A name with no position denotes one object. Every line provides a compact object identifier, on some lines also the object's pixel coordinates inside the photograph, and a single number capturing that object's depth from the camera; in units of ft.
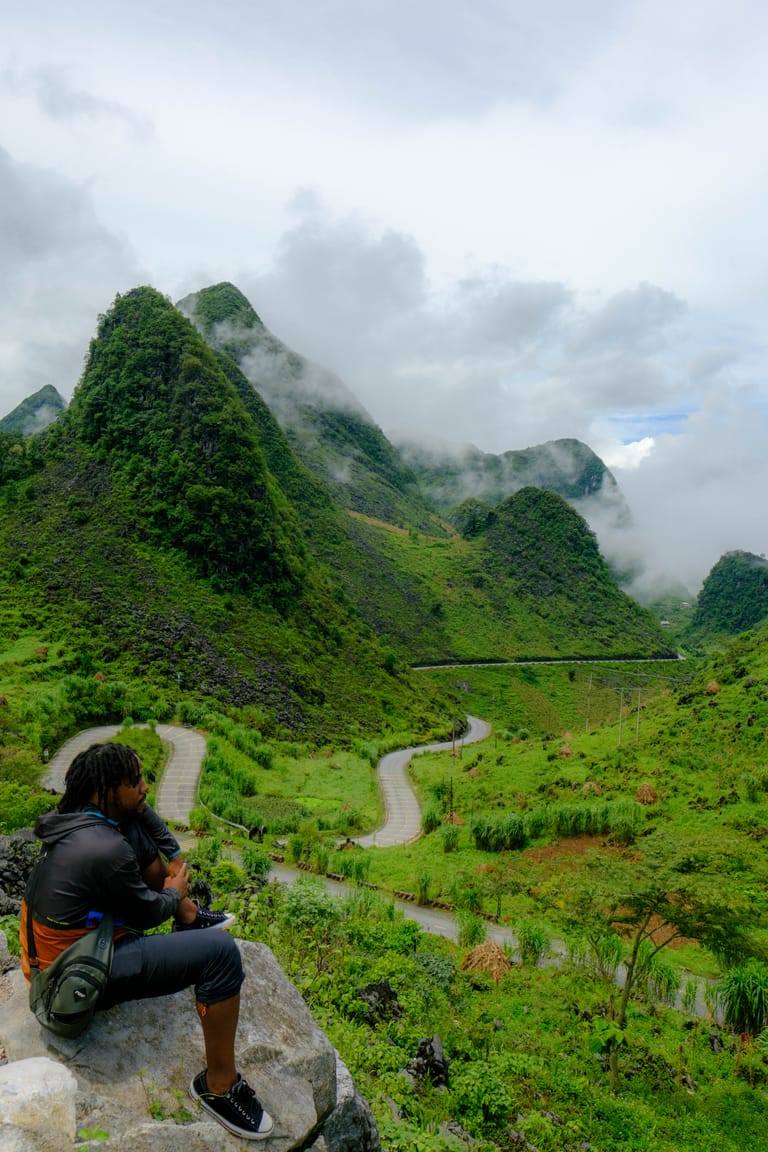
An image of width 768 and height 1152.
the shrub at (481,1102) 26.14
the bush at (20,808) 44.46
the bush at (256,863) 57.95
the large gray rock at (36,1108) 10.27
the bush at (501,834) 80.18
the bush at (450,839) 81.76
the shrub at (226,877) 46.11
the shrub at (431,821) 96.23
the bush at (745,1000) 42.22
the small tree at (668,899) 34.81
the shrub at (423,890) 64.85
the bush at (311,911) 35.83
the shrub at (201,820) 79.47
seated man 12.48
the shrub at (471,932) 51.85
